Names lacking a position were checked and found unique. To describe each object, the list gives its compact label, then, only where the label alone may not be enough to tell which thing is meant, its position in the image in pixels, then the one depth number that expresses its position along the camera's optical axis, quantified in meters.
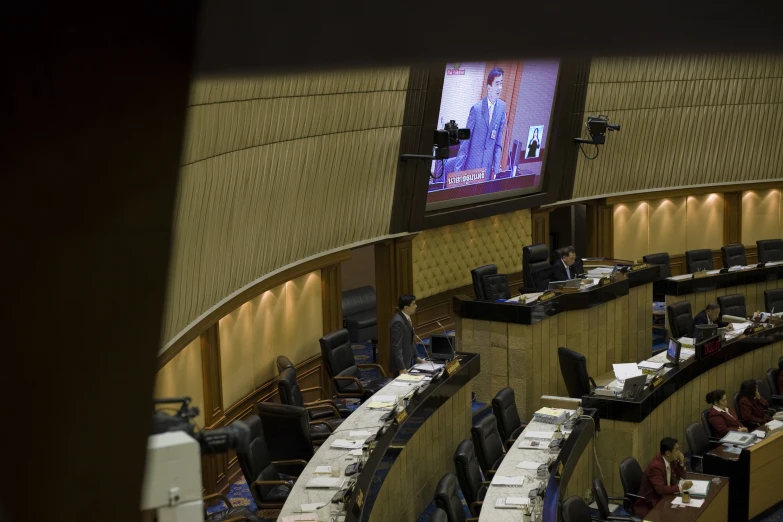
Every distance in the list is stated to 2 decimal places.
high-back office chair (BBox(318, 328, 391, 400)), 8.38
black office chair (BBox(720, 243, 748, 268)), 12.67
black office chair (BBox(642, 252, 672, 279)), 12.17
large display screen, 10.55
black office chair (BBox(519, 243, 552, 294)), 10.21
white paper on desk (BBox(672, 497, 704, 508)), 6.40
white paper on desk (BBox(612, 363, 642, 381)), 8.02
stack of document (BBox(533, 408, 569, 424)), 7.26
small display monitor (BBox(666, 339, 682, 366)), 8.29
